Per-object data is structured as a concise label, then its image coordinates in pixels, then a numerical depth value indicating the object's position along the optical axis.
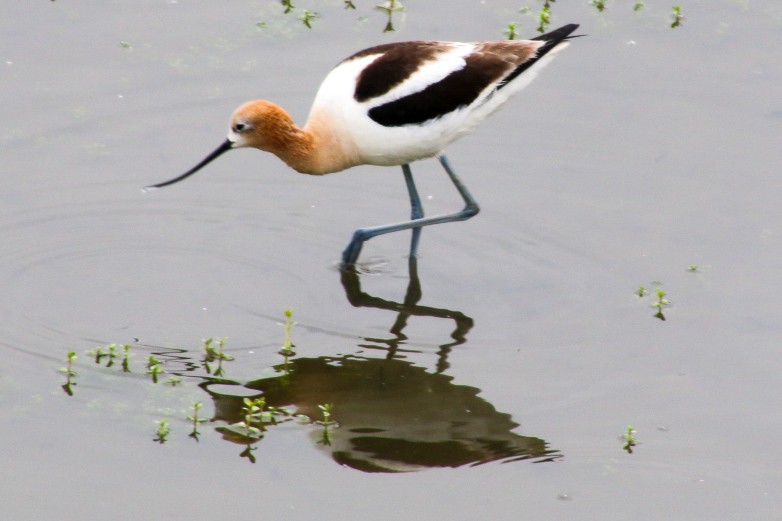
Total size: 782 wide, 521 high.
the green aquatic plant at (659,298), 11.31
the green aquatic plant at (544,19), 15.47
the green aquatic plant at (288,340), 10.30
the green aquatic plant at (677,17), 16.04
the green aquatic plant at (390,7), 15.96
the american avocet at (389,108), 11.52
